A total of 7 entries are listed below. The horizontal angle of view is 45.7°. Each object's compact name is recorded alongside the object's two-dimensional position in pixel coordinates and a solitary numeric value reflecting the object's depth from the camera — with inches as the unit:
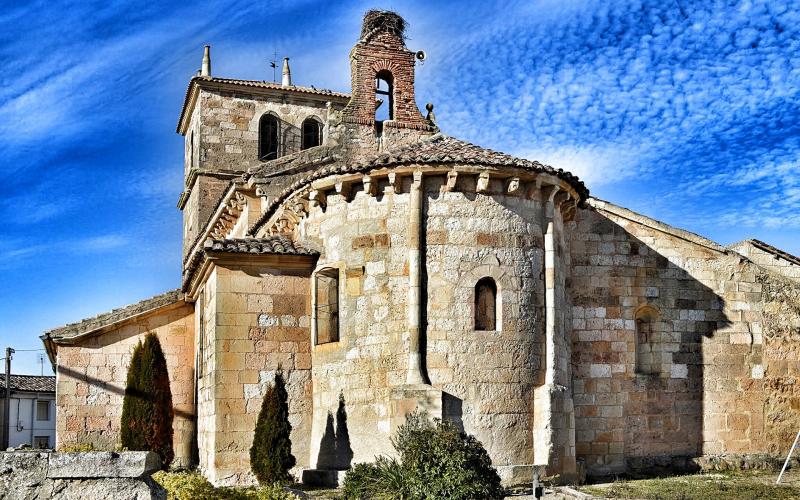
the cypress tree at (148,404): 719.1
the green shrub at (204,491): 430.0
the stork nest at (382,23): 842.8
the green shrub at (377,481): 460.1
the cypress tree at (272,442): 616.7
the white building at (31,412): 2129.7
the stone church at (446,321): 612.4
